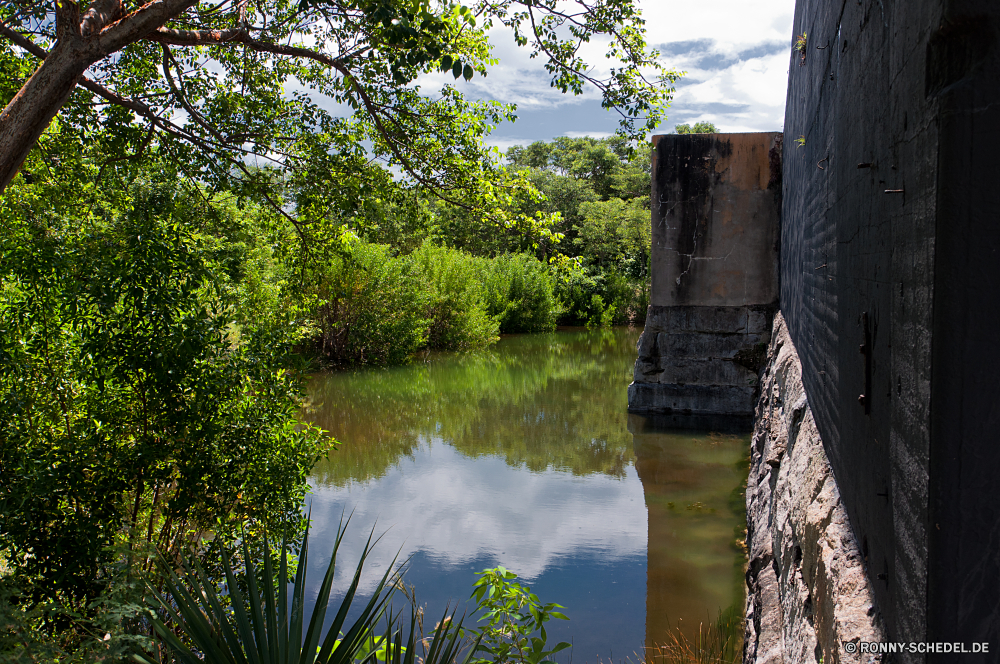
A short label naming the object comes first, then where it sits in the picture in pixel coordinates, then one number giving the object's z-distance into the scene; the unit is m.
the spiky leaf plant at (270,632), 2.19
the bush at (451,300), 18.38
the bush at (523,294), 23.25
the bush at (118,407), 2.94
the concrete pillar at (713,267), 9.32
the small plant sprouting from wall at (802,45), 4.56
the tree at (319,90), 4.36
